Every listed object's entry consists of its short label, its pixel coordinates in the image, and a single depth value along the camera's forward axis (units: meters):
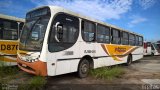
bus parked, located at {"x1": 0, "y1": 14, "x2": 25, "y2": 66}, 5.72
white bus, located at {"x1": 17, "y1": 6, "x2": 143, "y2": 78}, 4.24
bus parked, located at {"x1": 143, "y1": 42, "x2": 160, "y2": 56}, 15.63
